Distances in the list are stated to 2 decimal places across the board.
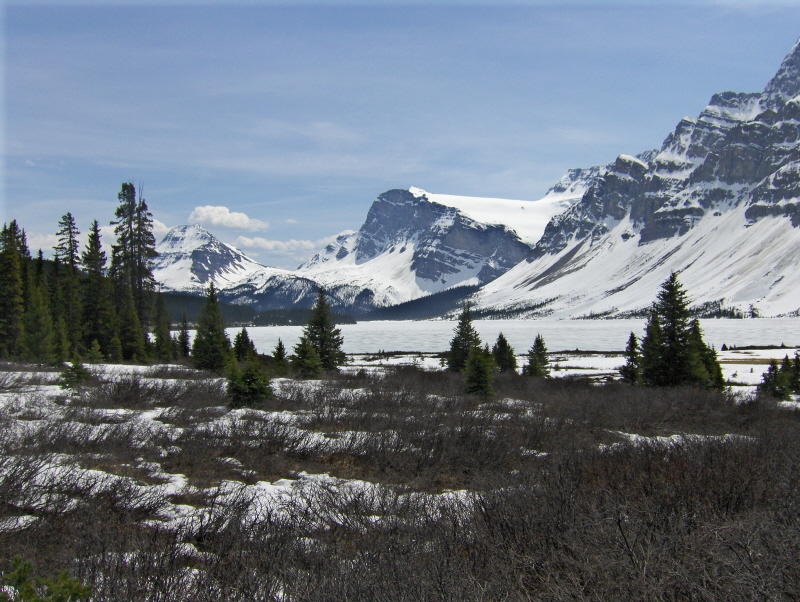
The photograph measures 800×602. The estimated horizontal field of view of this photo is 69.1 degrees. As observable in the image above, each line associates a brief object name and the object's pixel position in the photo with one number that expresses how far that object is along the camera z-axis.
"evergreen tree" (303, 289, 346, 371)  41.53
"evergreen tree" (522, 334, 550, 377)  46.06
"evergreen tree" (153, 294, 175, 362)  49.53
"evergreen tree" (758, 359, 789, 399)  31.83
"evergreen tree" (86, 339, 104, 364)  31.84
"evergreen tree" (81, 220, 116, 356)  44.19
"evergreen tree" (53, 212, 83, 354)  43.38
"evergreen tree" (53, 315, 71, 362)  37.19
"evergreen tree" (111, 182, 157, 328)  49.06
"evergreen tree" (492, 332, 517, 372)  54.75
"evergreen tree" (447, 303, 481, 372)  48.38
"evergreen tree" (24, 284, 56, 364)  35.88
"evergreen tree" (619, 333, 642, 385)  41.92
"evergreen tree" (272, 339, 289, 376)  34.34
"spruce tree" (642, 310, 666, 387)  33.00
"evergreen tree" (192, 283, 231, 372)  35.56
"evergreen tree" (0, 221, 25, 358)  38.44
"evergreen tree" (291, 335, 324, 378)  31.53
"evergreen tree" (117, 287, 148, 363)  44.12
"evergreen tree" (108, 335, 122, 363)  41.97
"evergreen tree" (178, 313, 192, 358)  56.34
